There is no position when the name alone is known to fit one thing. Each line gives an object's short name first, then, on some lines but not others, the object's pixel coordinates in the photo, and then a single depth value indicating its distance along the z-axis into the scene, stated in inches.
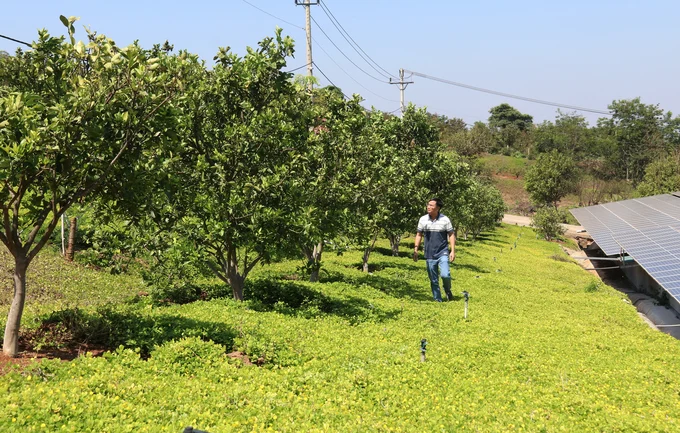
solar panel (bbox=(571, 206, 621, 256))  1170.4
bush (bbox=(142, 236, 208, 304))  444.8
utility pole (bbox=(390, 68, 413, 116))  1839.3
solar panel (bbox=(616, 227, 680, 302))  759.1
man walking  577.0
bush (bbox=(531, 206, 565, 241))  2186.3
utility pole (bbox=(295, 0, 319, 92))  874.8
